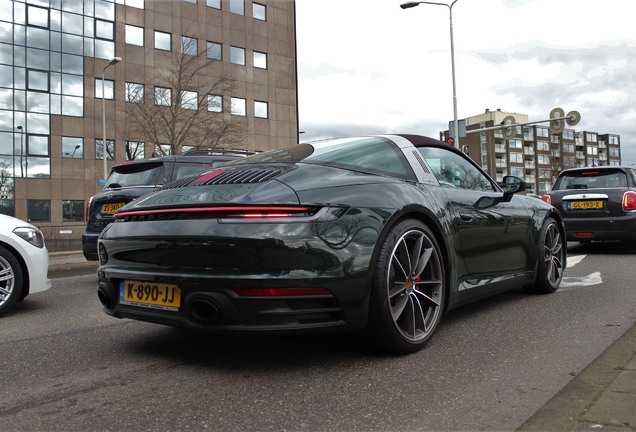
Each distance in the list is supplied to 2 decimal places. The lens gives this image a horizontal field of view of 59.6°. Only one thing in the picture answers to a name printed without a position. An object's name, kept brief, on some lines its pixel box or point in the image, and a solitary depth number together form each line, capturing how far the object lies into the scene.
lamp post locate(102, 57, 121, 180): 24.16
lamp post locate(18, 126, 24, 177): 30.77
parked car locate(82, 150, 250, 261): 6.88
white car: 4.86
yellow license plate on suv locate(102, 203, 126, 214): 6.90
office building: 30.58
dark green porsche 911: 2.68
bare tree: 27.25
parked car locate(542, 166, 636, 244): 8.59
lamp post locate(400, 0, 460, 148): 22.14
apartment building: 104.75
